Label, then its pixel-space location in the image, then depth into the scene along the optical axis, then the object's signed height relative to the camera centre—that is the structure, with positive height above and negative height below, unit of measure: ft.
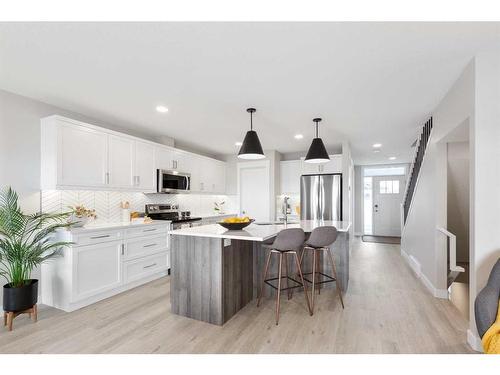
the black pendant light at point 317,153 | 11.82 +1.56
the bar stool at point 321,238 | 9.64 -1.87
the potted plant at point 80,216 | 10.77 -1.15
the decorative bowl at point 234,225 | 9.44 -1.35
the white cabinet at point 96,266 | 9.70 -3.20
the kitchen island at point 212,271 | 8.52 -2.89
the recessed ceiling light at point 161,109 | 10.87 +3.41
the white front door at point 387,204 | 27.33 -1.77
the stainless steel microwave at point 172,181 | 14.87 +0.43
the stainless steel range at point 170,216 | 14.94 -1.65
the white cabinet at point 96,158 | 10.06 +1.41
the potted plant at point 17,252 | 8.41 -2.14
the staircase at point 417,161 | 12.82 +1.52
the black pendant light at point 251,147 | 10.25 +1.61
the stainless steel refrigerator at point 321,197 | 17.56 -0.64
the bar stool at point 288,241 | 8.82 -1.84
